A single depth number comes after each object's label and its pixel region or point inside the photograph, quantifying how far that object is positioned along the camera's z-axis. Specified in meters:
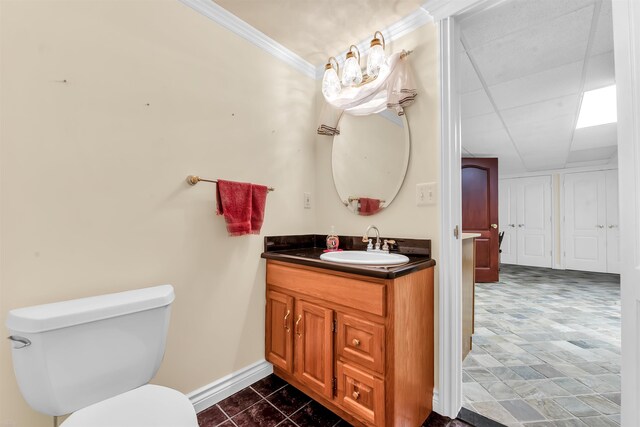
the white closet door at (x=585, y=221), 5.26
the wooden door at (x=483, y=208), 4.38
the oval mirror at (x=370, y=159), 1.71
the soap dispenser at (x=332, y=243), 1.91
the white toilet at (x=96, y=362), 0.87
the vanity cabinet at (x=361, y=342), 1.20
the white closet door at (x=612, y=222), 5.10
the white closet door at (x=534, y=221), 5.86
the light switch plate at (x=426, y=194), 1.54
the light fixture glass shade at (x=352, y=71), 1.76
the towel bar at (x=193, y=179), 1.46
